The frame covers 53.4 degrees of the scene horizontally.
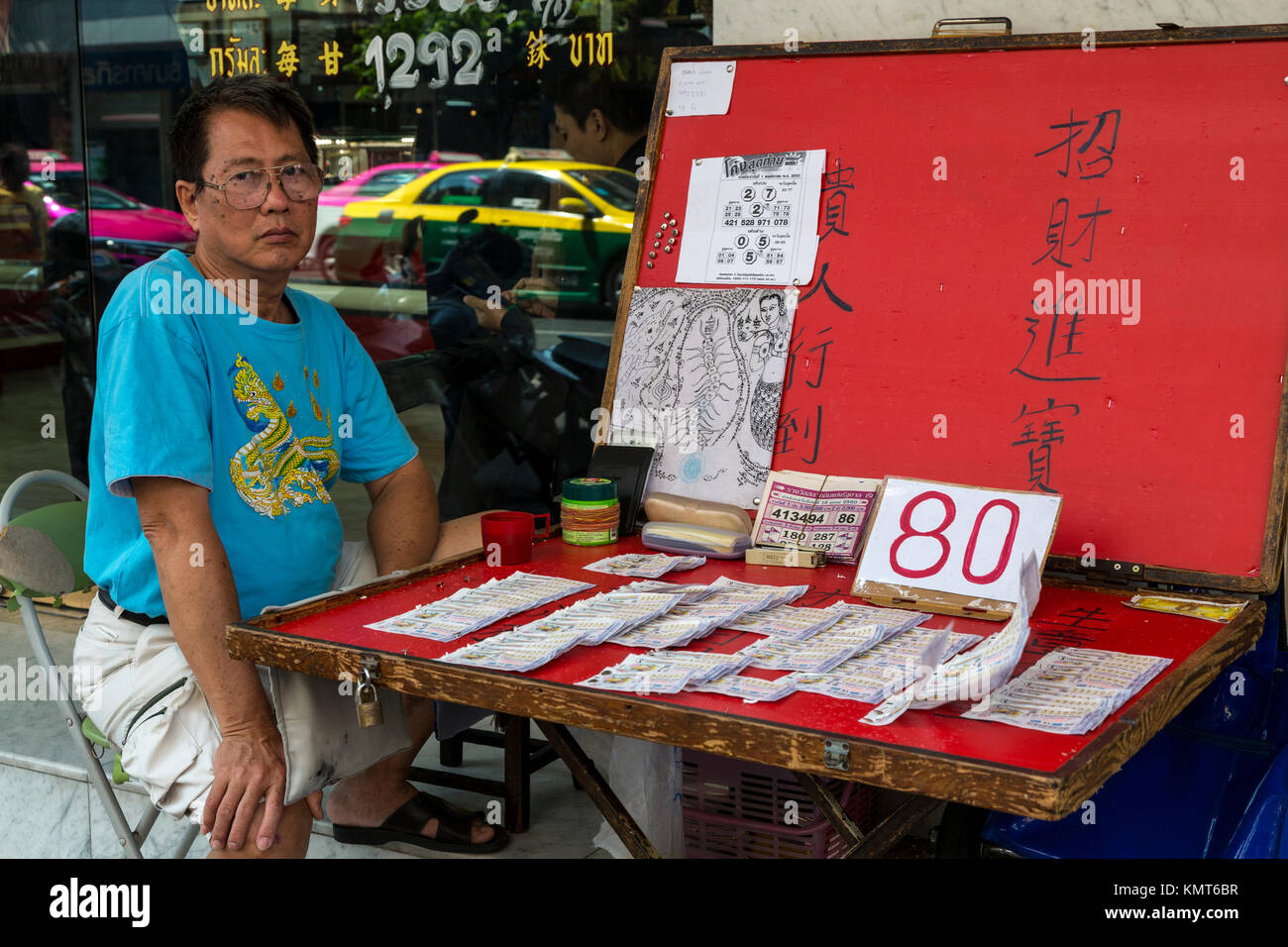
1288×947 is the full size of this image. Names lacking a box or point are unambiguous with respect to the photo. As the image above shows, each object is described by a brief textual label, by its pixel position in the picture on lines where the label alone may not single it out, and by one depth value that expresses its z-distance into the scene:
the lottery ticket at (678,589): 2.00
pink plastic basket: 2.37
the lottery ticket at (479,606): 1.88
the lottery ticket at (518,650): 1.70
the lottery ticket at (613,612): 1.81
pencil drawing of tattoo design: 2.44
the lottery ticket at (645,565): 2.15
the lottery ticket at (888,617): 1.84
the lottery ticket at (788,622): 1.83
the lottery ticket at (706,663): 1.65
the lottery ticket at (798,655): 1.68
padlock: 1.77
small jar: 2.36
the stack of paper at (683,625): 1.78
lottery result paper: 2.45
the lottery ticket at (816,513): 2.21
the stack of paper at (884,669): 1.59
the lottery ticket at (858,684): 1.58
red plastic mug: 2.22
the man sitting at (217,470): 2.06
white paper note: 2.58
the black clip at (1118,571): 2.05
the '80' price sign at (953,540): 1.89
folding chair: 2.37
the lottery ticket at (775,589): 2.00
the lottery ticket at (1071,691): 1.49
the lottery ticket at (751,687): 1.58
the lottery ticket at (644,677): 1.61
